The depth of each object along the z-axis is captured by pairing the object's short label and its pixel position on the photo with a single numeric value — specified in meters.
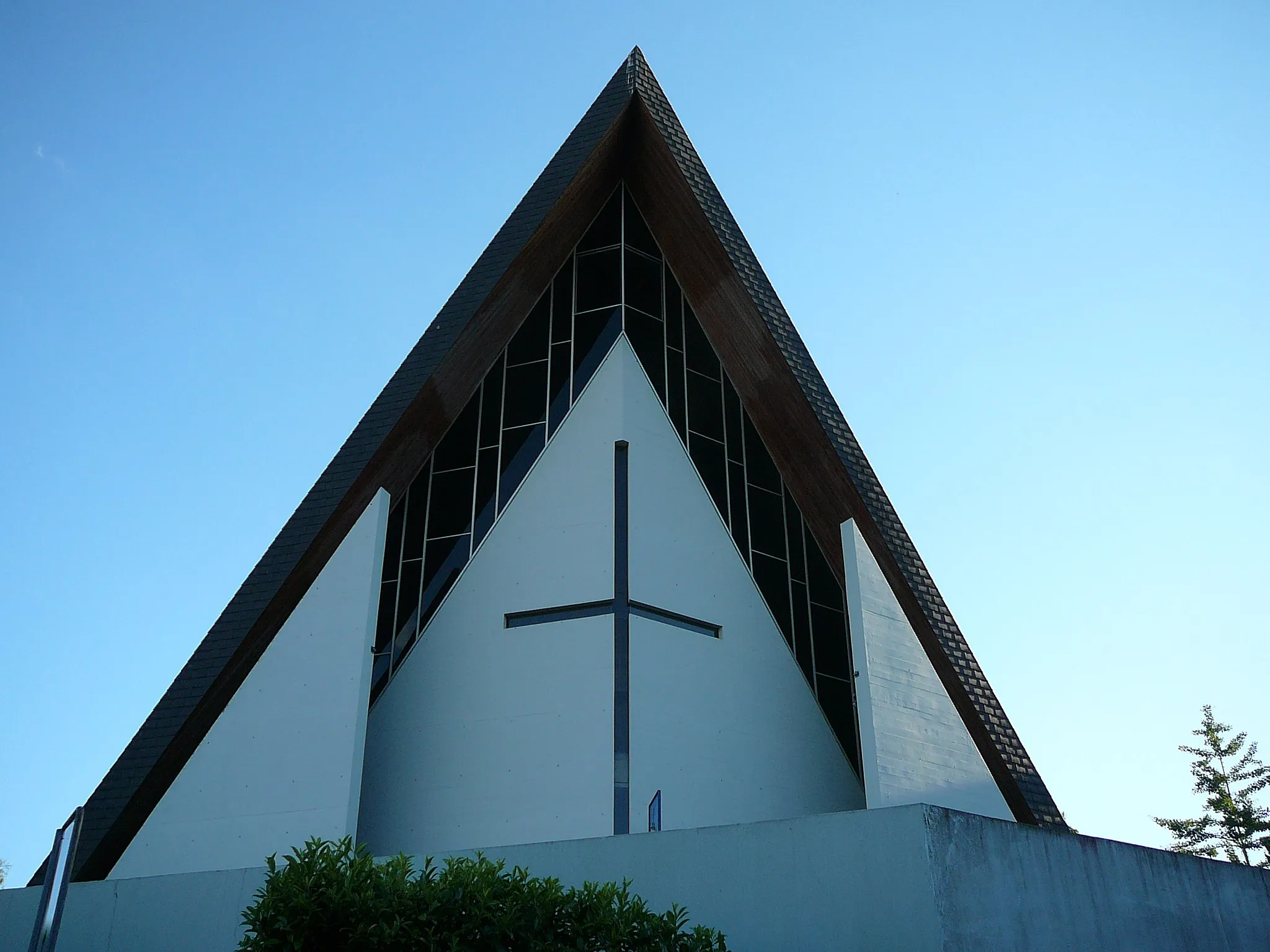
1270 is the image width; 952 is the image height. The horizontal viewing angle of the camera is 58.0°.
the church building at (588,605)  13.63
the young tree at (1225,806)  34.94
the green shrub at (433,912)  6.68
